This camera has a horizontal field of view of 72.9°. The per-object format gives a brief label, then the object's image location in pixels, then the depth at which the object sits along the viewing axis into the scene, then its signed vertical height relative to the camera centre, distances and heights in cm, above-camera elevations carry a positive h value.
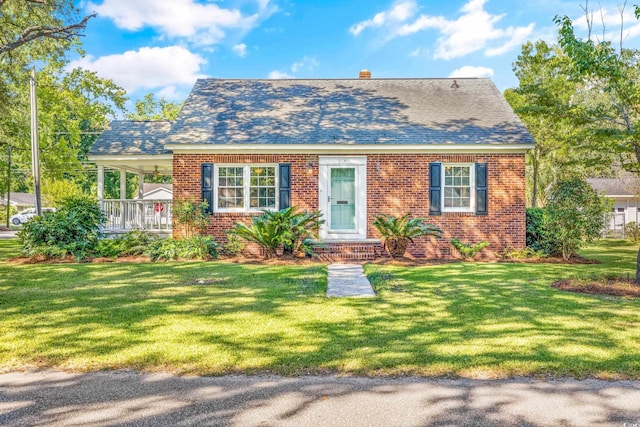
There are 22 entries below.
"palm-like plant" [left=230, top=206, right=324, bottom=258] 1023 -29
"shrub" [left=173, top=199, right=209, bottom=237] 1129 +7
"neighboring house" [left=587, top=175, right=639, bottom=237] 2436 +125
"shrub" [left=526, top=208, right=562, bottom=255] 1109 -43
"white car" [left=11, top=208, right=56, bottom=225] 3197 +13
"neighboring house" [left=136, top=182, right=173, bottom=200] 3259 +200
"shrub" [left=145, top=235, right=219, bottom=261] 1049 -74
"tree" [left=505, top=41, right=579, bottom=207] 1528 +454
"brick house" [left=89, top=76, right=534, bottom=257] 1159 +119
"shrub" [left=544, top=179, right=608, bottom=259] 1027 +11
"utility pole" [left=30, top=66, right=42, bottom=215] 1753 +311
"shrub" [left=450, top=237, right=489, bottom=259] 1125 -75
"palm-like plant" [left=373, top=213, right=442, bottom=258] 1055 -32
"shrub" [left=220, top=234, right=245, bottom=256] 1108 -70
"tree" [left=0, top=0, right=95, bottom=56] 1383 +670
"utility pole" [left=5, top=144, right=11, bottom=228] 2503 +294
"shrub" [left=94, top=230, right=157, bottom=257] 1084 -68
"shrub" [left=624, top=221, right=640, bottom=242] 1745 -54
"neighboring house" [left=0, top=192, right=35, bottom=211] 4769 +210
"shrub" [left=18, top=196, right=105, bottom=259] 1050 -35
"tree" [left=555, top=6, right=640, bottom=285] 705 +238
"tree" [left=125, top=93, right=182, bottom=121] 4512 +1211
